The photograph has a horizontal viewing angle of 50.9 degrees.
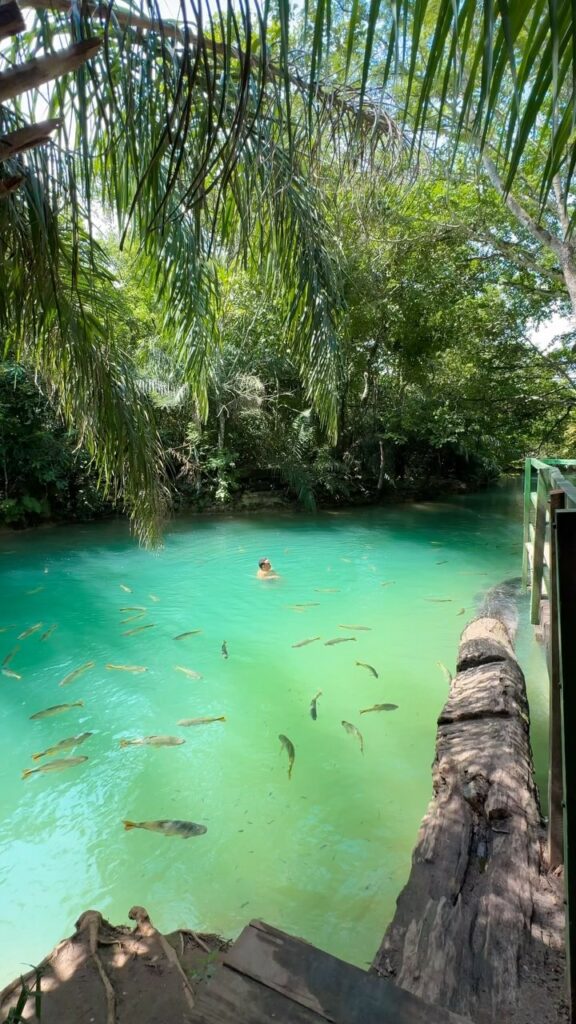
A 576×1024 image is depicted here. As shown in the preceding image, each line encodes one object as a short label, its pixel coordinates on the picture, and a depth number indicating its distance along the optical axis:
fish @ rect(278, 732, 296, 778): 4.46
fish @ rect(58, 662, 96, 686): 5.88
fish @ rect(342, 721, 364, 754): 4.92
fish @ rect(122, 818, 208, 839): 3.57
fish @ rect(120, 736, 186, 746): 4.70
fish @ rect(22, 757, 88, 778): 4.33
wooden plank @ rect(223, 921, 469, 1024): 0.99
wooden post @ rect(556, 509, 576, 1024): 1.41
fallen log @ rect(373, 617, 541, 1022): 2.02
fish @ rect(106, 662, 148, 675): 6.10
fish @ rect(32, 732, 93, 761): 4.53
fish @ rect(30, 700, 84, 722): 5.03
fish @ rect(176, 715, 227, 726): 5.06
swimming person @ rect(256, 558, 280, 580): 9.71
